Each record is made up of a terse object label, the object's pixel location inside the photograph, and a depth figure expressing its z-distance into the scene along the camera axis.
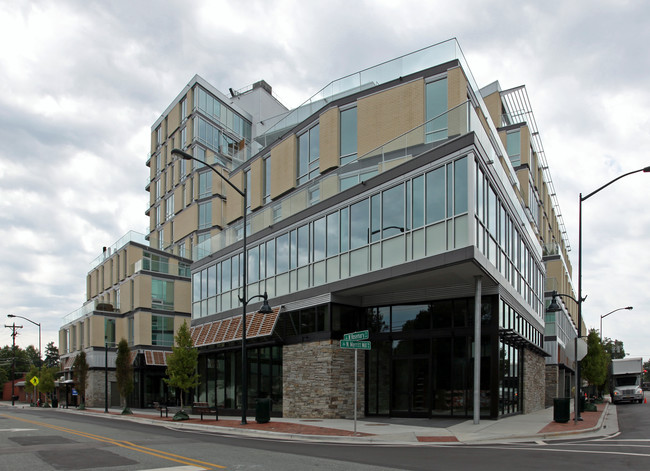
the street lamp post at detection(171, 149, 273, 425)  22.11
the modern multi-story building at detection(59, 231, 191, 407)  51.75
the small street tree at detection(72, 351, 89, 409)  48.84
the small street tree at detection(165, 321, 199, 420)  28.59
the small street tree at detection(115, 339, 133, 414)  40.19
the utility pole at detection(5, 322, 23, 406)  78.54
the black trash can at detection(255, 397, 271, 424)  22.09
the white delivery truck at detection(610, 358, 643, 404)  46.34
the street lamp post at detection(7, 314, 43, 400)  60.80
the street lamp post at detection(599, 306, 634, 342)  43.42
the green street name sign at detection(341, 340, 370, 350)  17.09
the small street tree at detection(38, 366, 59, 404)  57.28
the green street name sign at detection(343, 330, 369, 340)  17.12
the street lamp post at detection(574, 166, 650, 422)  20.33
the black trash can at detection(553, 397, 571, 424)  20.58
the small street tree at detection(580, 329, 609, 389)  35.31
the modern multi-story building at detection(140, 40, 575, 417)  20.17
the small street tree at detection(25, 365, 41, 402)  64.13
